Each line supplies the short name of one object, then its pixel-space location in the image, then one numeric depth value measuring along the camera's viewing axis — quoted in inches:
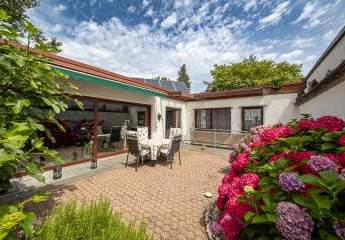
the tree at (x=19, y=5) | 523.2
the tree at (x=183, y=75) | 2834.6
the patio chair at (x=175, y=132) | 365.2
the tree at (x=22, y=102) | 65.5
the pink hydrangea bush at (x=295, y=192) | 53.6
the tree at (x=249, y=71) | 1181.9
